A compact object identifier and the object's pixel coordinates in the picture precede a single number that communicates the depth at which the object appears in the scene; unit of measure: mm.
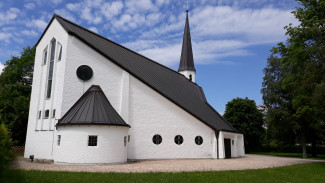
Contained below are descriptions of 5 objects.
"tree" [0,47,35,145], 33156
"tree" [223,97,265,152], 41588
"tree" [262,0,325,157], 18469
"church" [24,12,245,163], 16969
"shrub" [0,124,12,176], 9363
